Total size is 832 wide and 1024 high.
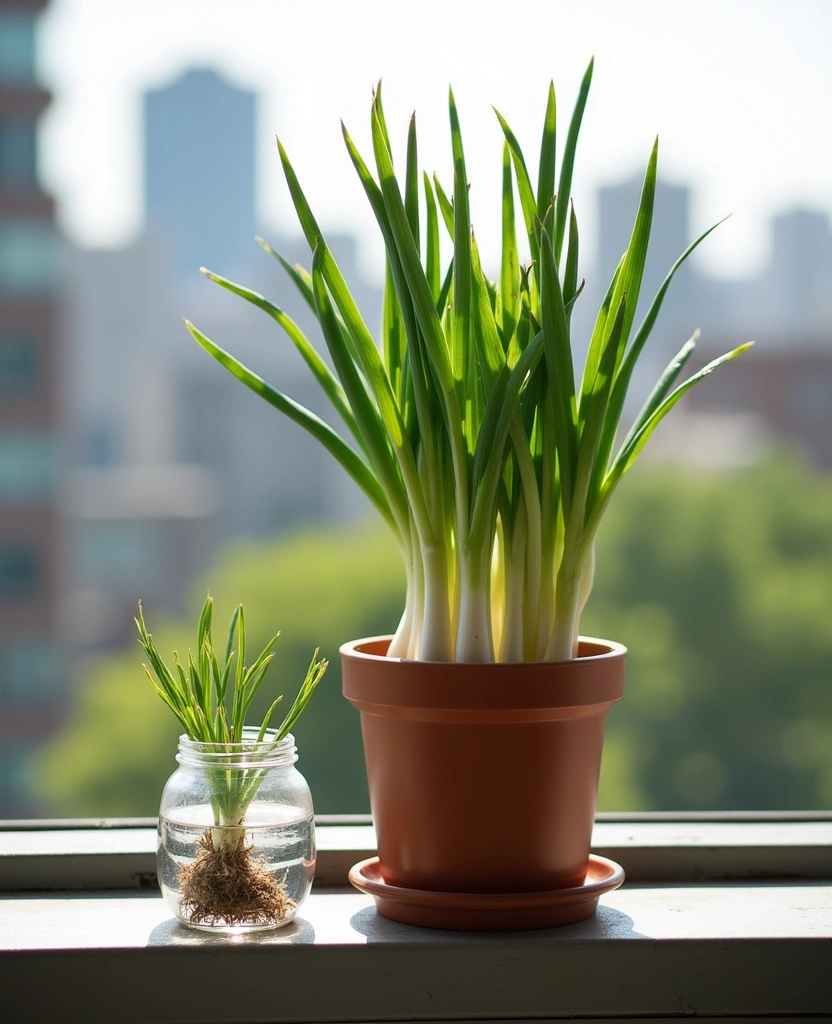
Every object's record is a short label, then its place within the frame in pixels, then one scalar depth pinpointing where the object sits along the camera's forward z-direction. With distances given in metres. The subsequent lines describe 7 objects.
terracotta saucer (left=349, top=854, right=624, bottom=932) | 1.34
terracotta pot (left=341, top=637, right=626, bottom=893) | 1.33
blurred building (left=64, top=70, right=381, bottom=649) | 41.82
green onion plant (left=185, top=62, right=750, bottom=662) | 1.33
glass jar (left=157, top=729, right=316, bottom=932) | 1.35
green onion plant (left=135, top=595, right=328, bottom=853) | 1.36
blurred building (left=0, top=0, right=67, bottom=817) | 34.74
